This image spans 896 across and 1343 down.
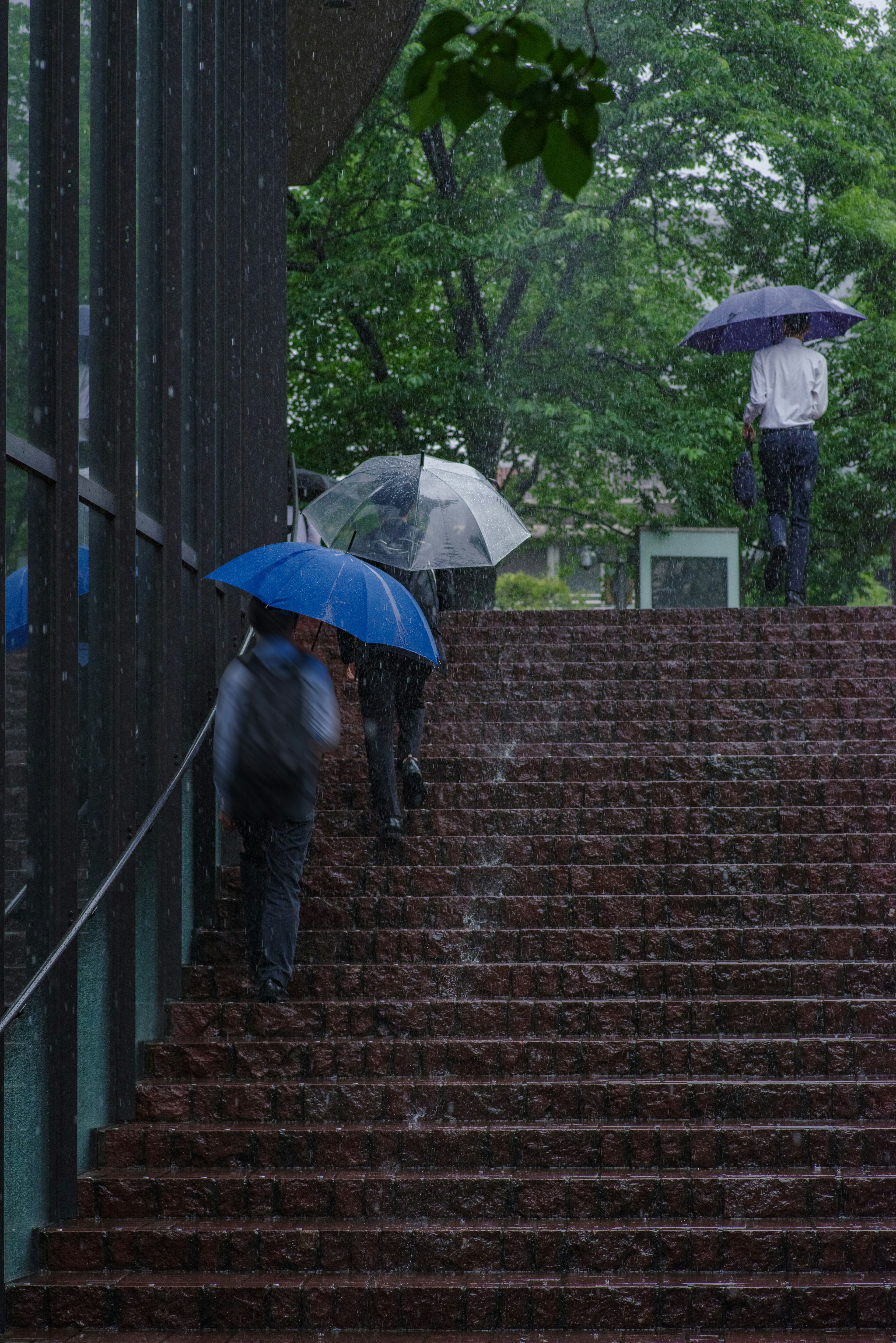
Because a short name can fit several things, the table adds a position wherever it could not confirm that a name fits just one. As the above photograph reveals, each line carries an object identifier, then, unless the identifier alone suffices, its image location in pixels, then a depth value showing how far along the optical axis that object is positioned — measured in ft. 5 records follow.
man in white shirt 83.61
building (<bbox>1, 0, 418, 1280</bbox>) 38.81
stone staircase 37.50
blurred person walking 46.52
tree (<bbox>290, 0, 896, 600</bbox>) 127.13
